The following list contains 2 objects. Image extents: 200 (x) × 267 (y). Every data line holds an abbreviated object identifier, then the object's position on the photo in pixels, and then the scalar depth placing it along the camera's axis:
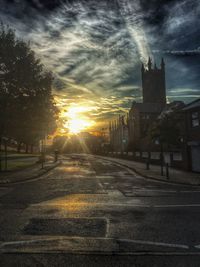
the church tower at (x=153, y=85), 93.46
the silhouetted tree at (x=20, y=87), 19.95
